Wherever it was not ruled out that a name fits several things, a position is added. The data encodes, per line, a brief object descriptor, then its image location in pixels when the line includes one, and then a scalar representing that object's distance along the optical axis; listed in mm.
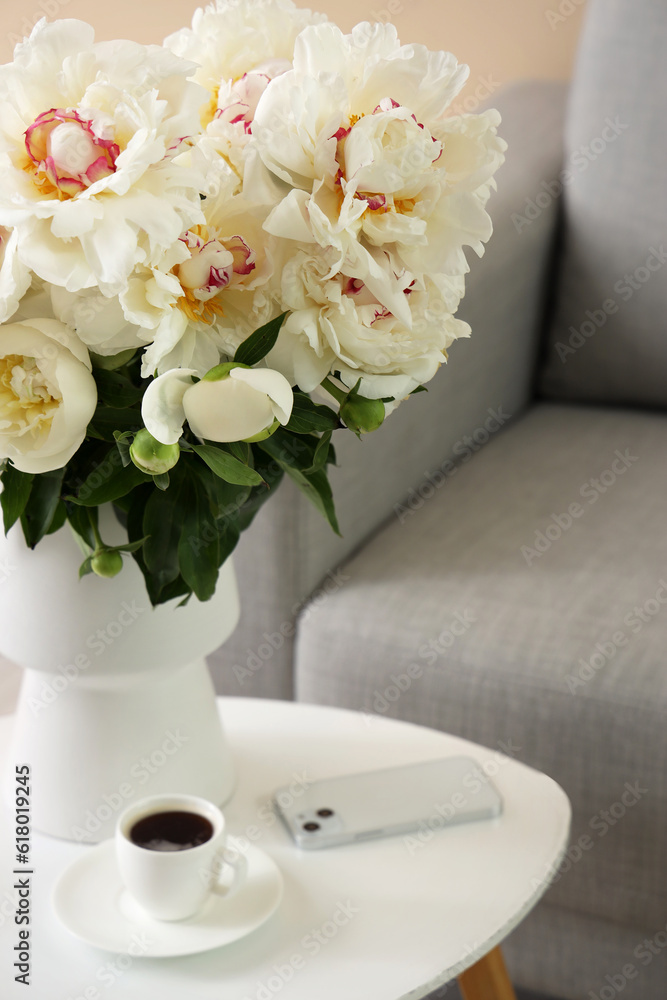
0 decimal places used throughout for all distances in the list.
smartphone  1654
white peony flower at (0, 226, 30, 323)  1396
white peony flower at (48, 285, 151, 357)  1421
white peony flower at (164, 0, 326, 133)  1491
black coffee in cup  1557
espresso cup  1534
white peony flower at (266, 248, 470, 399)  1434
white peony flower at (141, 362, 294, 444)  1402
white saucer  1540
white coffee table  1532
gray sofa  1922
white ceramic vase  1590
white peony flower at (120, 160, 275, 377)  1405
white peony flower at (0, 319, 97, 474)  1430
